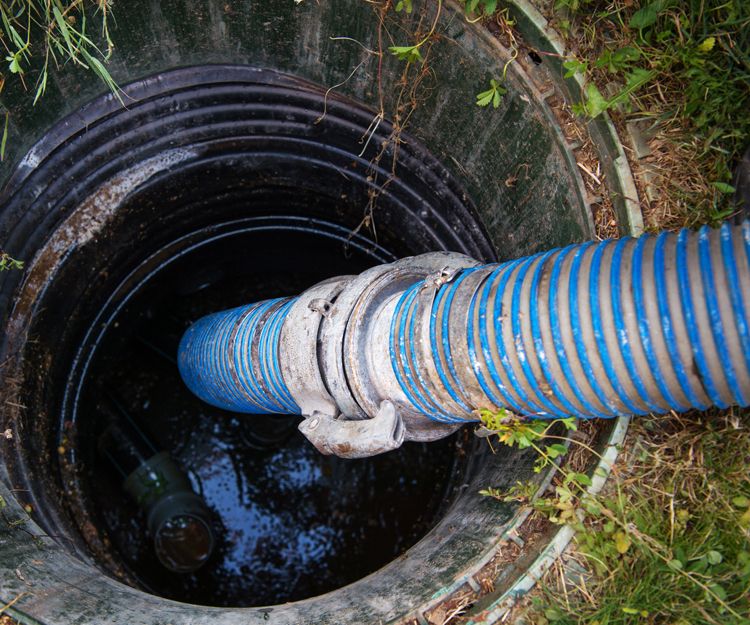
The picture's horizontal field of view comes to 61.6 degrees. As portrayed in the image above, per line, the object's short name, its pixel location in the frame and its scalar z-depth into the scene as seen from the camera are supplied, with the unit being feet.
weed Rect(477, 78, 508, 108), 7.89
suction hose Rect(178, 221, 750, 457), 4.49
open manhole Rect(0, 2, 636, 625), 7.79
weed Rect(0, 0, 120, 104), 8.34
